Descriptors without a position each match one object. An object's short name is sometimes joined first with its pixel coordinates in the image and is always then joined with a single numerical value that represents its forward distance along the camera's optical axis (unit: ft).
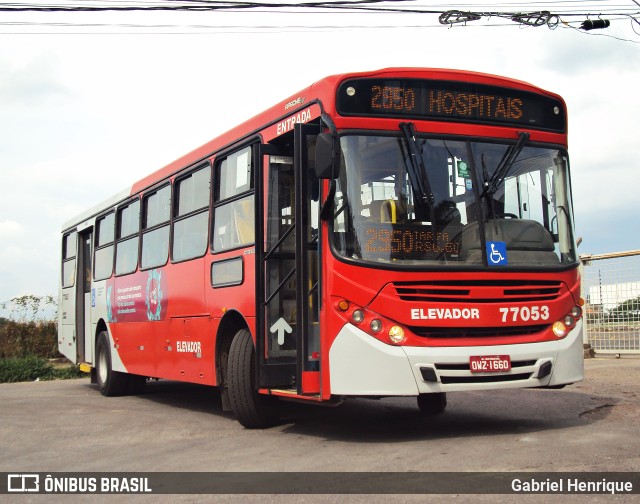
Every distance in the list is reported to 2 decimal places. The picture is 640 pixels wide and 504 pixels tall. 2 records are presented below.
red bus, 25.81
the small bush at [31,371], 66.28
